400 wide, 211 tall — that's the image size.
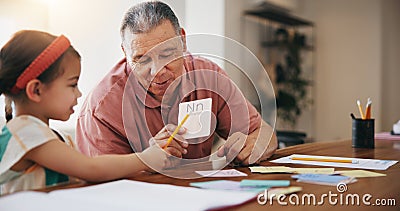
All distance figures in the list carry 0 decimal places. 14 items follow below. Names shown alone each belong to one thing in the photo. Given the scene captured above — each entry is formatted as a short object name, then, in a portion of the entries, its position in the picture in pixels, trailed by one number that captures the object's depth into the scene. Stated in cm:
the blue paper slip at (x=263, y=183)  92
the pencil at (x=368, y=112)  186
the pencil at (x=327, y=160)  134
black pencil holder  182
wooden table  81
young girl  85
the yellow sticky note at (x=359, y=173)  111
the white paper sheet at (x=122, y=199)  76
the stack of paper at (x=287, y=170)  113
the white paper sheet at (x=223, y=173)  106
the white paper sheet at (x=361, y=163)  126
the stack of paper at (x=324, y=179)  100
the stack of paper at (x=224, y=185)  89
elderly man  117
